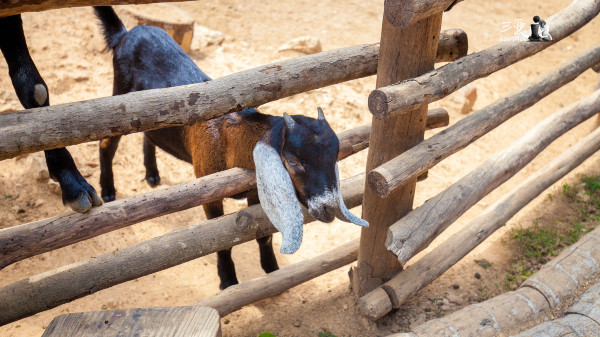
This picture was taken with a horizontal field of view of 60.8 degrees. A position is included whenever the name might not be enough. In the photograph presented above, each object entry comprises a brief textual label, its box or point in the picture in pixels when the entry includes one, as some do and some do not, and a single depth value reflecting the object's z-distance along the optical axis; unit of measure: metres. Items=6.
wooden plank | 2.01
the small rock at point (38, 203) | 4.43
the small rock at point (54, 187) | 4.52
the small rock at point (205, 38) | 6.80
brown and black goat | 2.59
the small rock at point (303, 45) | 6.75
